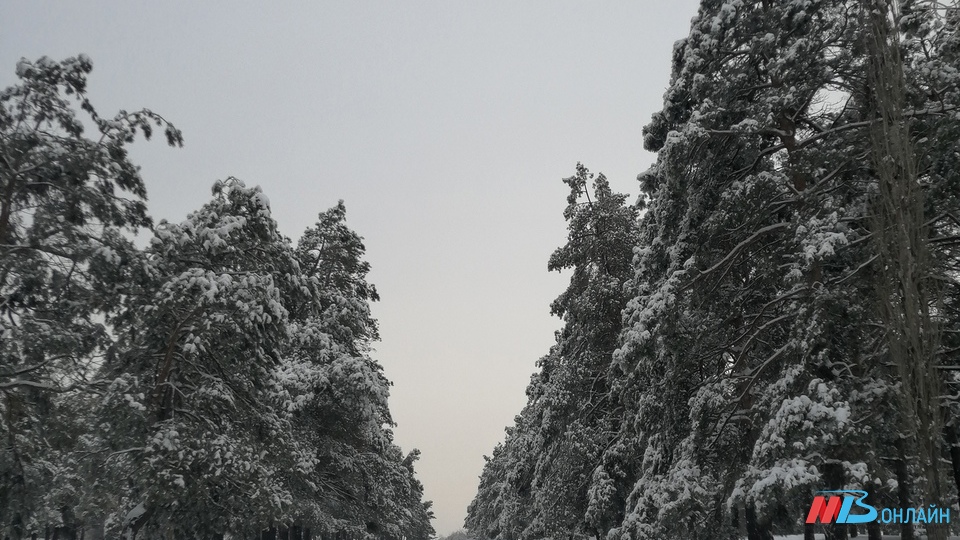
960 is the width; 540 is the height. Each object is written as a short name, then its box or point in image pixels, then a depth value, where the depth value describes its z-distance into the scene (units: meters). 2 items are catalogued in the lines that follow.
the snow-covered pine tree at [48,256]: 14.33
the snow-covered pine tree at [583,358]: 23.97
